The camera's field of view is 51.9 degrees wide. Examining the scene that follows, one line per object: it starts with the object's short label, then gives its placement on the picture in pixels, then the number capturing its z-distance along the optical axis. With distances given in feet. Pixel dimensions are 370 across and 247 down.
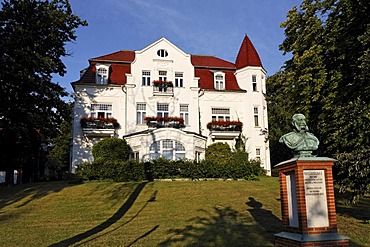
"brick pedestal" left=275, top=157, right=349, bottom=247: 26.68
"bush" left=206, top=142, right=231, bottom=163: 97.86
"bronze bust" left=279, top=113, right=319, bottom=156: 29.17
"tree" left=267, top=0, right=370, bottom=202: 44.42
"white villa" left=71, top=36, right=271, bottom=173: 96.78
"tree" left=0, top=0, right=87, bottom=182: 79.20
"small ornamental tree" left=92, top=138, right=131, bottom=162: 88.94
